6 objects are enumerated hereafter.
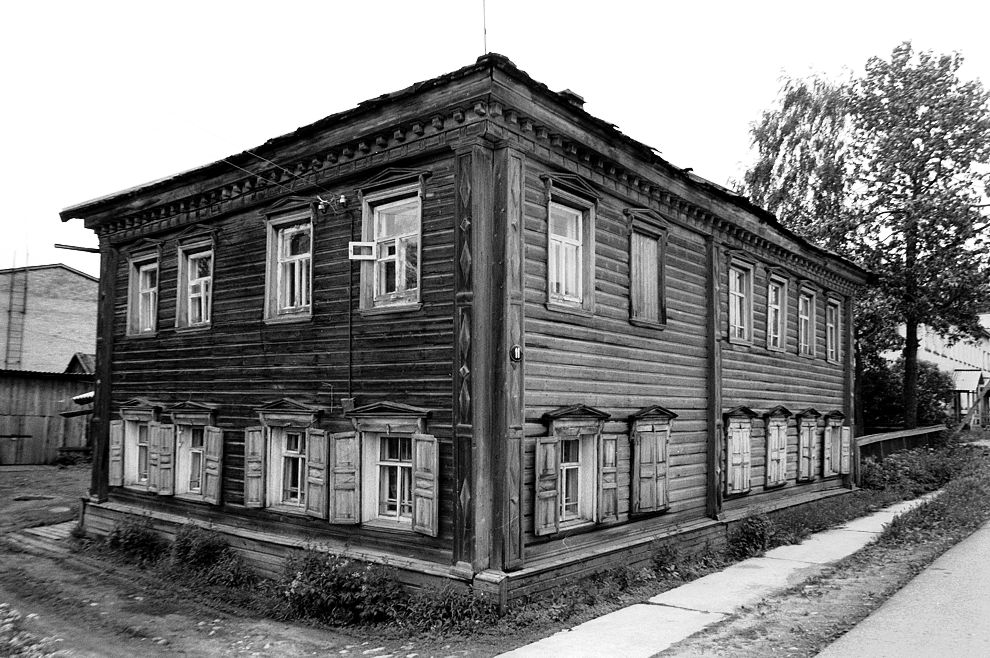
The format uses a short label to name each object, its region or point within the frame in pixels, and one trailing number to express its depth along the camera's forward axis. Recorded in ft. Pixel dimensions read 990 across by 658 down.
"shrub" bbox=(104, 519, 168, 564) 48.67
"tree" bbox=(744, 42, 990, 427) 96.32
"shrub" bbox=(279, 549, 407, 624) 34.45
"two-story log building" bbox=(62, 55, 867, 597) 34.50
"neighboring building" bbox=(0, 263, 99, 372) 133.80
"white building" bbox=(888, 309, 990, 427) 161.68
